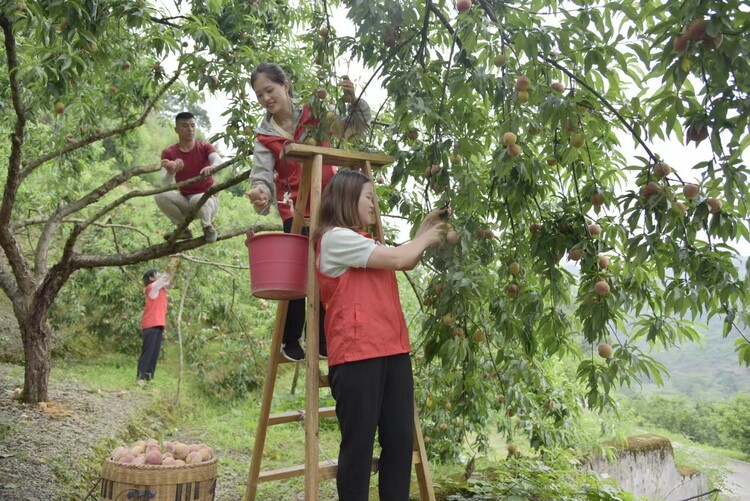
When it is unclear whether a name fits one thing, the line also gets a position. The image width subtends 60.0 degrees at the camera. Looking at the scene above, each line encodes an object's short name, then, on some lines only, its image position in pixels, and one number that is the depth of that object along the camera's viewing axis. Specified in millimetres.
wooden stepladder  2078
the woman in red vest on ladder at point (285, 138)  2447
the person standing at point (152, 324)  6723
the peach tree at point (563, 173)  1698
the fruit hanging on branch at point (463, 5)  2154
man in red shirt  4156
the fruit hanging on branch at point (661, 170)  1887
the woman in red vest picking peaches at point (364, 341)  1951
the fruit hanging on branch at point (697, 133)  1592
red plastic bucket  2209
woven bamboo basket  2203
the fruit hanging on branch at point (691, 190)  1838
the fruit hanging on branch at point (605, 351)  2168
